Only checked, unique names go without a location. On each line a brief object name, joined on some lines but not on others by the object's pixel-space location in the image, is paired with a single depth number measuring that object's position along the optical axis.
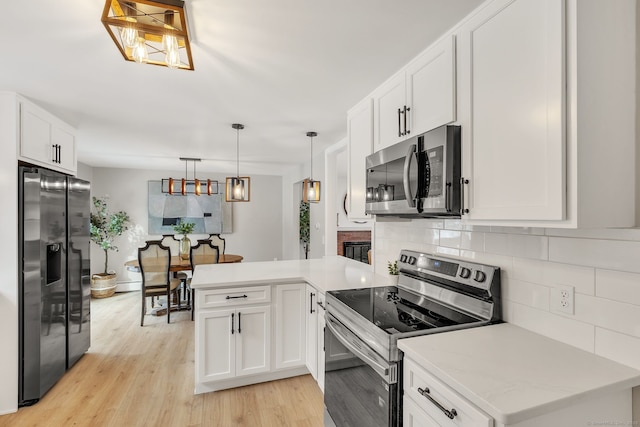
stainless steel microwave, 1.38
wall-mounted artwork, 6.02
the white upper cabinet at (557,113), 0.98
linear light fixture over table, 5.05
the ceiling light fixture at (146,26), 1.32
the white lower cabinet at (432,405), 0.98
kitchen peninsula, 2.36
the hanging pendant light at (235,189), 3.73
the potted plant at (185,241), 5.05
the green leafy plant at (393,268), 2.36
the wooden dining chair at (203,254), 4.41
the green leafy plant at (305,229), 5.85
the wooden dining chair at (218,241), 5.36
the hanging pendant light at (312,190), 3.56
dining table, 4.28
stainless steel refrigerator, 2.33
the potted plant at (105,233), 5.28
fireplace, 6.57
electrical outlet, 1.25
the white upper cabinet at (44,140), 2.38
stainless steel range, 1.37
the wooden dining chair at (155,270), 4.04
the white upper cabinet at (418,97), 1.46
